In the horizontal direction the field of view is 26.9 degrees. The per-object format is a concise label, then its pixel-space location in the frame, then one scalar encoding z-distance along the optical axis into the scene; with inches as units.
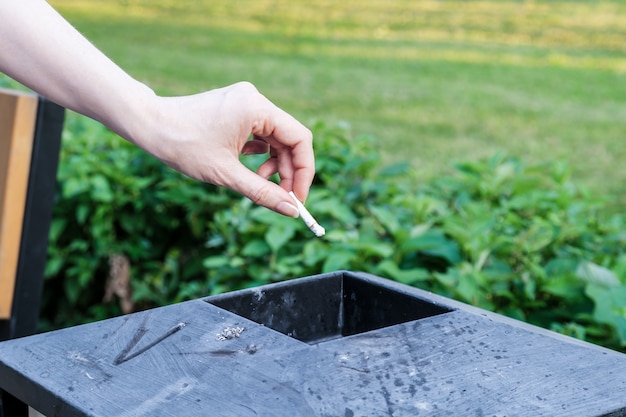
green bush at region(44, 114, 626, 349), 51.1
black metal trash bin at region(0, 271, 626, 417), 31.1
